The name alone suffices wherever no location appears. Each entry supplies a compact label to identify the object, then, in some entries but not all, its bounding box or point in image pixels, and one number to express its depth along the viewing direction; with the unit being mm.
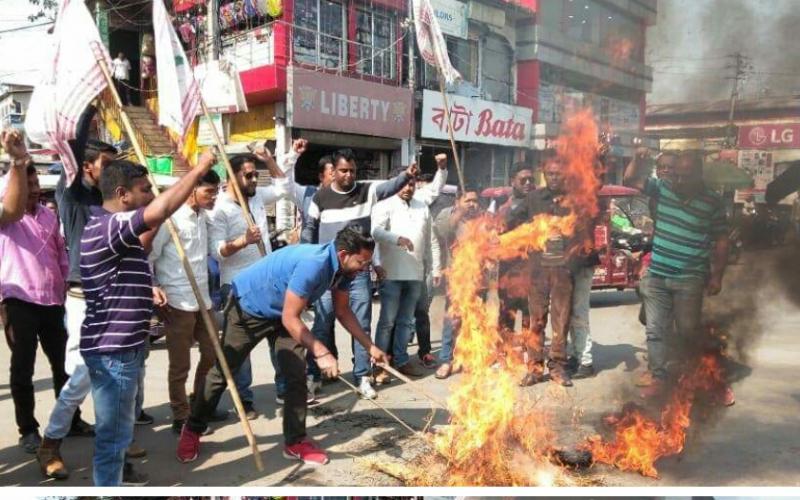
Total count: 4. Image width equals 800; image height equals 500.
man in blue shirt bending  2928
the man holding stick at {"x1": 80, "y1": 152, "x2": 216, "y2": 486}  2414
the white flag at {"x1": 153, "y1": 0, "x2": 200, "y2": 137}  3404
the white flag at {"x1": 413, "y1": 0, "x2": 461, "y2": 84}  3943
